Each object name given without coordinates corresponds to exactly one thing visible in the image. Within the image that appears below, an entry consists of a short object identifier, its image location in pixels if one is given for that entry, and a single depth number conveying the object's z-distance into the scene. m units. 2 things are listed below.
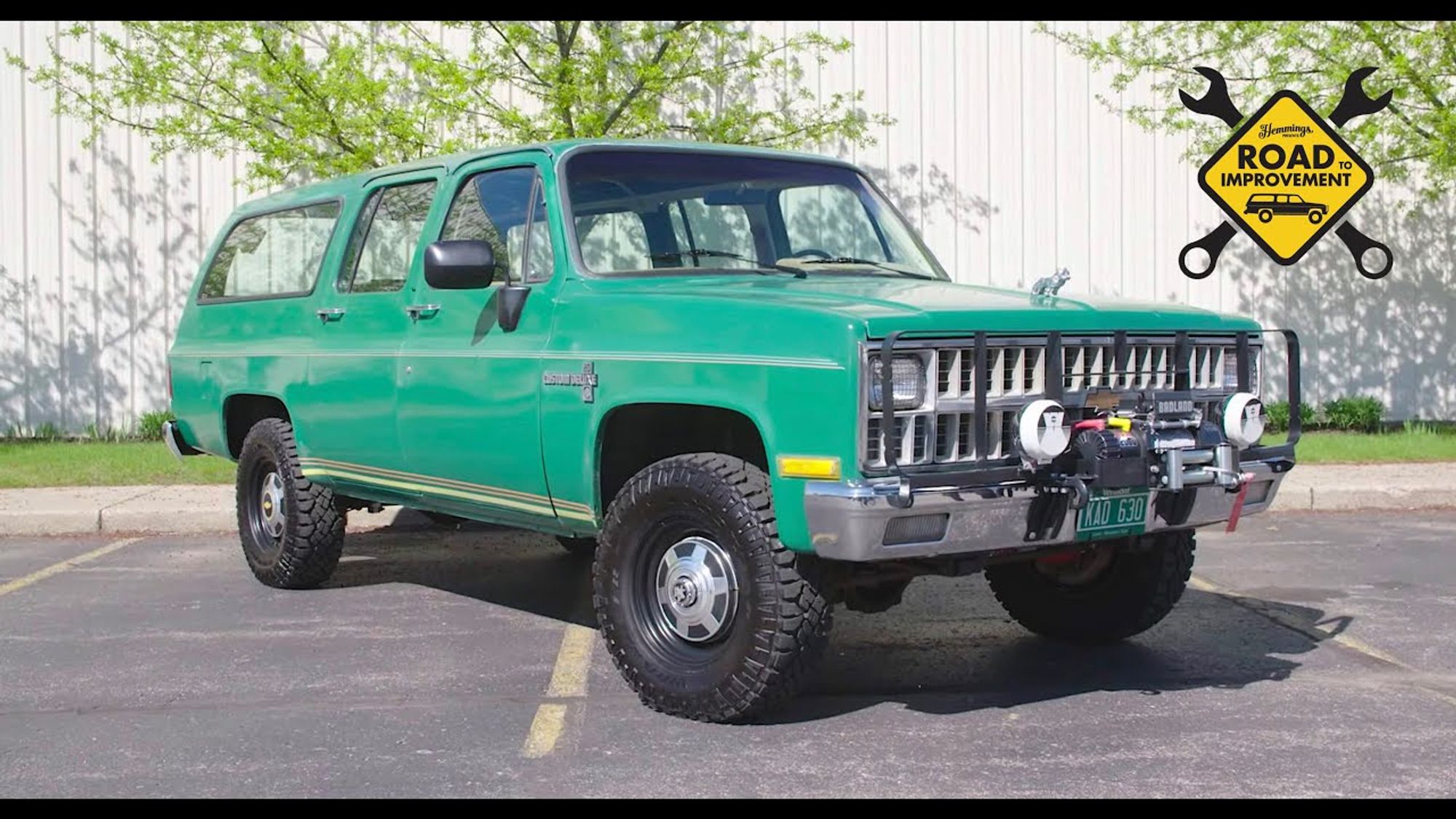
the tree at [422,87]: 13.54
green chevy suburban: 4.90
